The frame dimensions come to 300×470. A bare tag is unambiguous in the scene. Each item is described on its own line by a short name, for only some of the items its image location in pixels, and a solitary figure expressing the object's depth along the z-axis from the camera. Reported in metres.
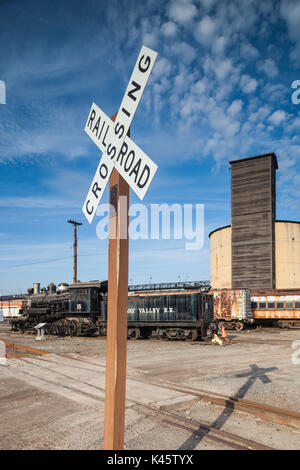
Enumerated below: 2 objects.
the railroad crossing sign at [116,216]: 3.04
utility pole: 34.75
